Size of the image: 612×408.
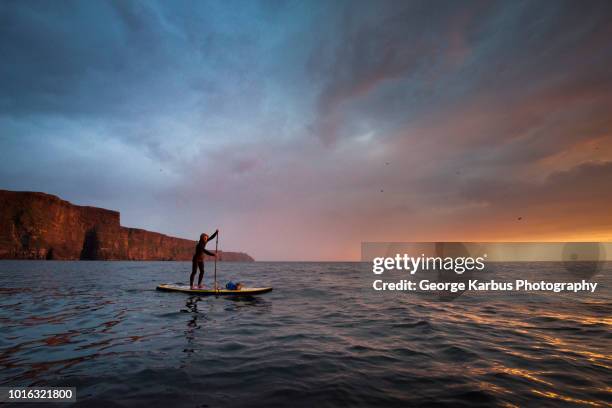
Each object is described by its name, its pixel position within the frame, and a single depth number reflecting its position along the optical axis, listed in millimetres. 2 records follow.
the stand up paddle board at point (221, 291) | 17453
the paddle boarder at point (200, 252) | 18953
